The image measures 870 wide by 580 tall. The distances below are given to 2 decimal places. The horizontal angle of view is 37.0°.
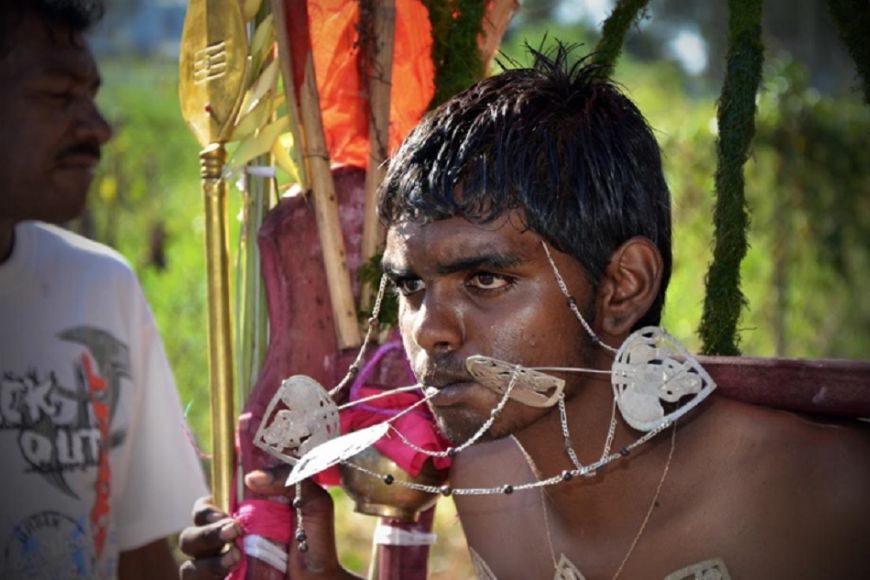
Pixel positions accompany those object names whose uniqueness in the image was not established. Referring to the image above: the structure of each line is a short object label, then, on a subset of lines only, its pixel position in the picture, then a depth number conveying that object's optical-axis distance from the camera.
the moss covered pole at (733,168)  2.55
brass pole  2.72
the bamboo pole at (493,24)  2.79
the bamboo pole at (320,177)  2.66
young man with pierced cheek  2.18
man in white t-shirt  2.55
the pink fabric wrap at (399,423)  2.50
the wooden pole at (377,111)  2.68
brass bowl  2.51
